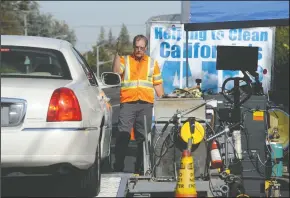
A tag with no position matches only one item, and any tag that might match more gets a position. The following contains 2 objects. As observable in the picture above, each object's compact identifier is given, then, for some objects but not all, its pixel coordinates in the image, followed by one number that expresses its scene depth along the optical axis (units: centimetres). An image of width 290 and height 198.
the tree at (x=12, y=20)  8940
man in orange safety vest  1373
